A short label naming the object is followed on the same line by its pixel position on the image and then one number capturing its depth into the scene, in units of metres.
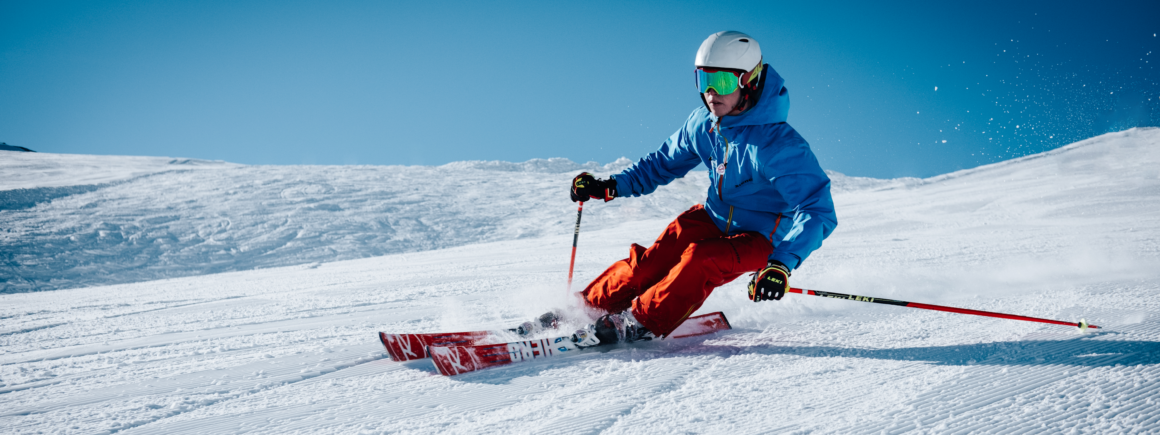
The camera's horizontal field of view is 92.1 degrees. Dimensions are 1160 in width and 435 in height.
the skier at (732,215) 2.38
